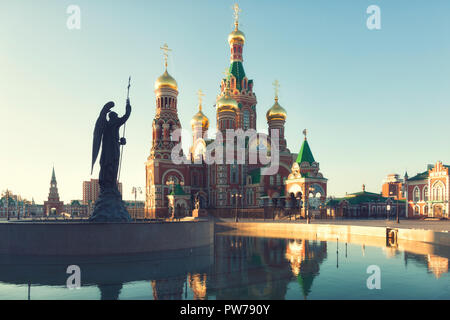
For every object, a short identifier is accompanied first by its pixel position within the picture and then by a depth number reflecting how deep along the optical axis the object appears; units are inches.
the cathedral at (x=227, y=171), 2306.8
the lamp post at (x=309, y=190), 2142.7
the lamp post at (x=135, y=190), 1948.1
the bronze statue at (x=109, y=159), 870.4
